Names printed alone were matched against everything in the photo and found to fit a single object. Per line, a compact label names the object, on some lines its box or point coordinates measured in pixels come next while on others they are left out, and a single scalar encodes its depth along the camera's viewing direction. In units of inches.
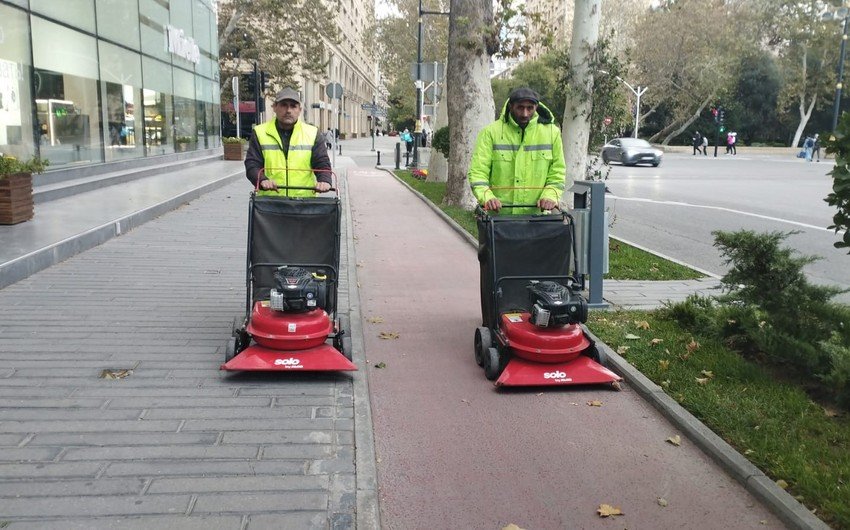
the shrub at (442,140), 829.8
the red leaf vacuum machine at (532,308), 202.8
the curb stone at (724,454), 136.7
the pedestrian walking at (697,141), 2120.6
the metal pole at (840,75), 1636.3
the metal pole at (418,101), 1018.3
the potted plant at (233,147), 1171.9
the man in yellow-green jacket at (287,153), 230.4
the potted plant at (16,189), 390.3
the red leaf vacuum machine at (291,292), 202.1
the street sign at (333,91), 985.5
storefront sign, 965.1
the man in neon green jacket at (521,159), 226.7
